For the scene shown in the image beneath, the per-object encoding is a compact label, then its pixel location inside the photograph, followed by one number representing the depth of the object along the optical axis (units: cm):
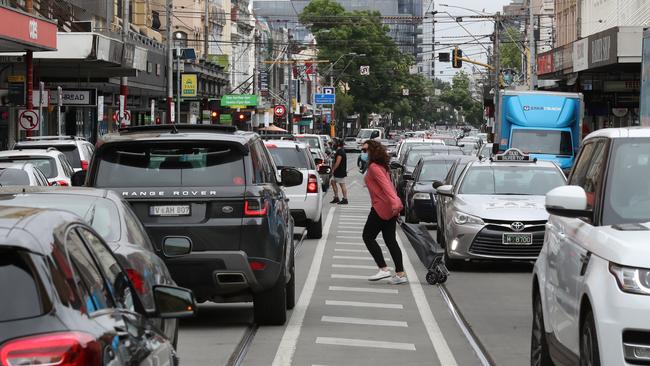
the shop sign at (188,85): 6681
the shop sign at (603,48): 3934
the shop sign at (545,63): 5268
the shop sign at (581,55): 4358
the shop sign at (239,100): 7669
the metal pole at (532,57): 5971
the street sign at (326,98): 10900
